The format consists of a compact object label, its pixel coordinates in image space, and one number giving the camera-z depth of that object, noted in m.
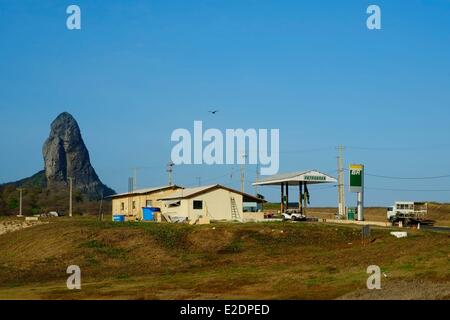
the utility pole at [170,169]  112.19
